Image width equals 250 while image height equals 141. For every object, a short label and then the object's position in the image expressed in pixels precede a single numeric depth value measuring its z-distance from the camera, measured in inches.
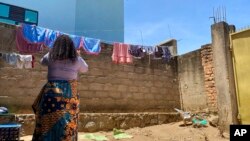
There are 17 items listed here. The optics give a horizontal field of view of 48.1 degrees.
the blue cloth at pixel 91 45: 322.7
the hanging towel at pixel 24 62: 273.3
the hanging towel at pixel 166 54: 394.3
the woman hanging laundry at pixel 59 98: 97.2
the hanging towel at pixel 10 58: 269.1
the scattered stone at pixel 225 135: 248.2
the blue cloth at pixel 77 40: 318.7
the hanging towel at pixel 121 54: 345.4
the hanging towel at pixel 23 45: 281.3
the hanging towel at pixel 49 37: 297.3
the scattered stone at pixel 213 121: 296.7
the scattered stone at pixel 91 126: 292.4
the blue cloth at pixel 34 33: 287.9
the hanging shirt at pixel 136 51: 363.3
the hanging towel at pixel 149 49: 378.8
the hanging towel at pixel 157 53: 386.8
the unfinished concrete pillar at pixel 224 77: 250.8
